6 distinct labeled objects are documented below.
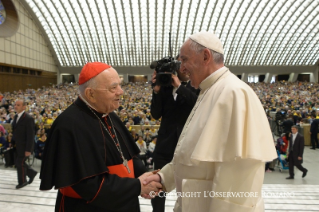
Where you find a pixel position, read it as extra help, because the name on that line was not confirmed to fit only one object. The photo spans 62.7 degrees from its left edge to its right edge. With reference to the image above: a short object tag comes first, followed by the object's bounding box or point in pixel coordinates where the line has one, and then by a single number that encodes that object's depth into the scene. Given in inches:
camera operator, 127.5
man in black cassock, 80.4
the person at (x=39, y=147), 344.6
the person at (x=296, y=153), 319.6
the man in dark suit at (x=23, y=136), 227.3
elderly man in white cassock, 62.1
